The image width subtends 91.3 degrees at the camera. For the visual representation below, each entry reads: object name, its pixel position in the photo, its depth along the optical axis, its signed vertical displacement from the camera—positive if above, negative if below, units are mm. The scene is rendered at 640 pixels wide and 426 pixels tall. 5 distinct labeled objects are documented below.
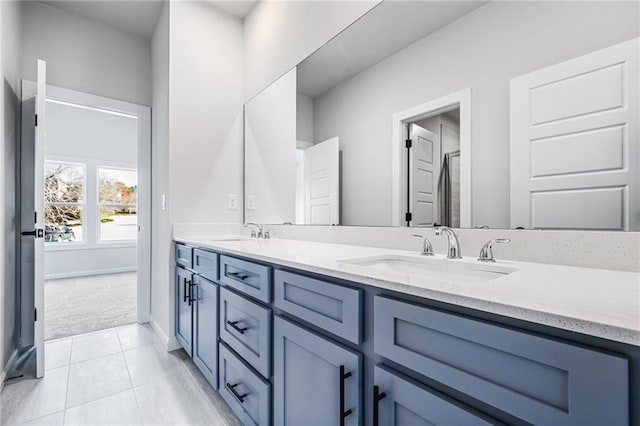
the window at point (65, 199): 5012 +237
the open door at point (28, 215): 2271 -11
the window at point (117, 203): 5465 +188
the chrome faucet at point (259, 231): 2275 -132
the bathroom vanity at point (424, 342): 470 -267
